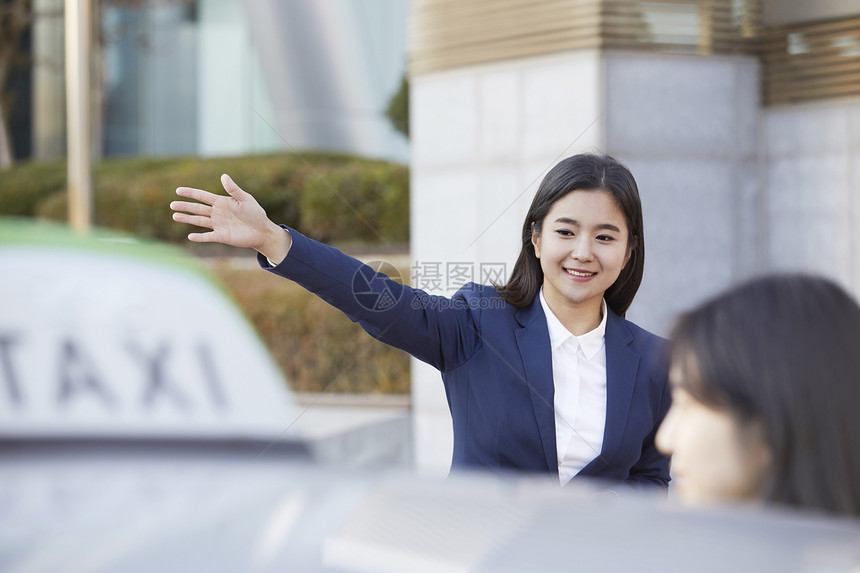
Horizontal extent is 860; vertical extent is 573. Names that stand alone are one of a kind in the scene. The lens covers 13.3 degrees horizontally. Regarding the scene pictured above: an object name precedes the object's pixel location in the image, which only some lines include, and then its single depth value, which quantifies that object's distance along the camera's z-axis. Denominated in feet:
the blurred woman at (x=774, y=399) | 16.12
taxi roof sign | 16.26
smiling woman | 18.11
